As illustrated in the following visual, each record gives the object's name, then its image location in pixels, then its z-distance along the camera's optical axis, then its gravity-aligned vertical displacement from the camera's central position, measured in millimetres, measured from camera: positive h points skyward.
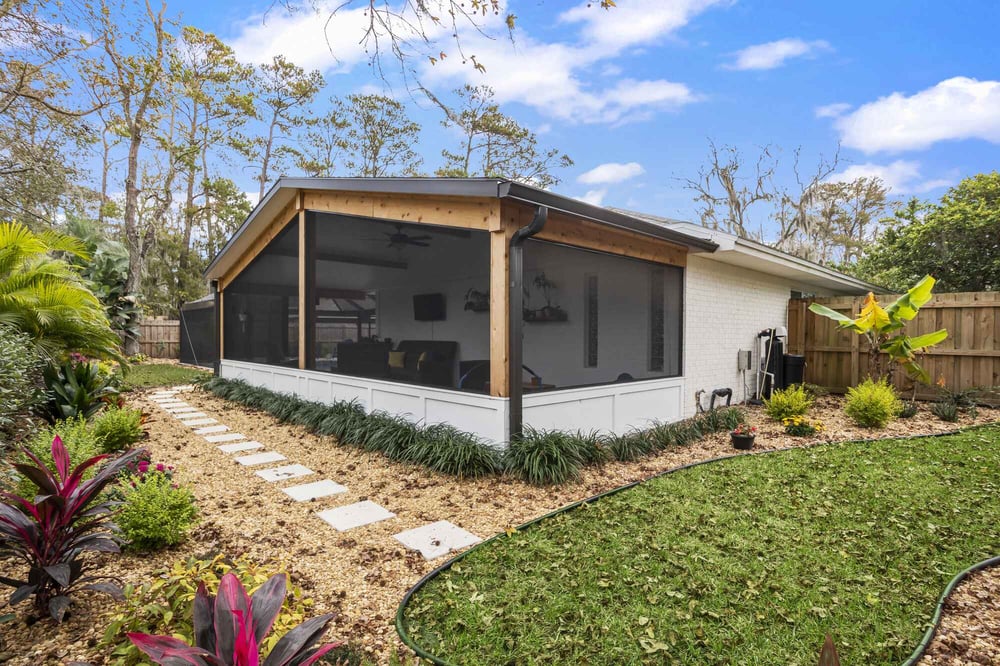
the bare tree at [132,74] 7121 +4441
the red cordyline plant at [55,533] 2074 -947
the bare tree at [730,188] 20344 +5812
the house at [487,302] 4816 +348
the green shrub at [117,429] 4867 -1072
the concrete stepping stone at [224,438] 5983 -1423
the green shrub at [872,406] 6309 -1033
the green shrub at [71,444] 3420 -913
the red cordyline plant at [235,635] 1355 -914
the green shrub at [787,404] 6594 -1068
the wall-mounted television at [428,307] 9855 +334
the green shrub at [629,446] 5160 -1302
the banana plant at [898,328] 7219 -30
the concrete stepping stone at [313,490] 4137 -1446
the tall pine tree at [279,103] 19500 +8926
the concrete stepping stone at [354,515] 3566 -1442
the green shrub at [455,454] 4516 -1229
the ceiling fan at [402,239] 7277 +1320
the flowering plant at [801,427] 6145 -1266
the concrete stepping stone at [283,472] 4633 -1444
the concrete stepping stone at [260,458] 5109 -1437
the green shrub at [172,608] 1823 -1142
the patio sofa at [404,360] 5859 -535
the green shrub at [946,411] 6820 -1190
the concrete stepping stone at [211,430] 6355 -1410
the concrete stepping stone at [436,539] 3139 -1432
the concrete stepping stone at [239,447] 5590 -1430
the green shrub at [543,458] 4285 -1202
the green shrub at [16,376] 3705 -434
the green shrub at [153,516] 2844 -1136
